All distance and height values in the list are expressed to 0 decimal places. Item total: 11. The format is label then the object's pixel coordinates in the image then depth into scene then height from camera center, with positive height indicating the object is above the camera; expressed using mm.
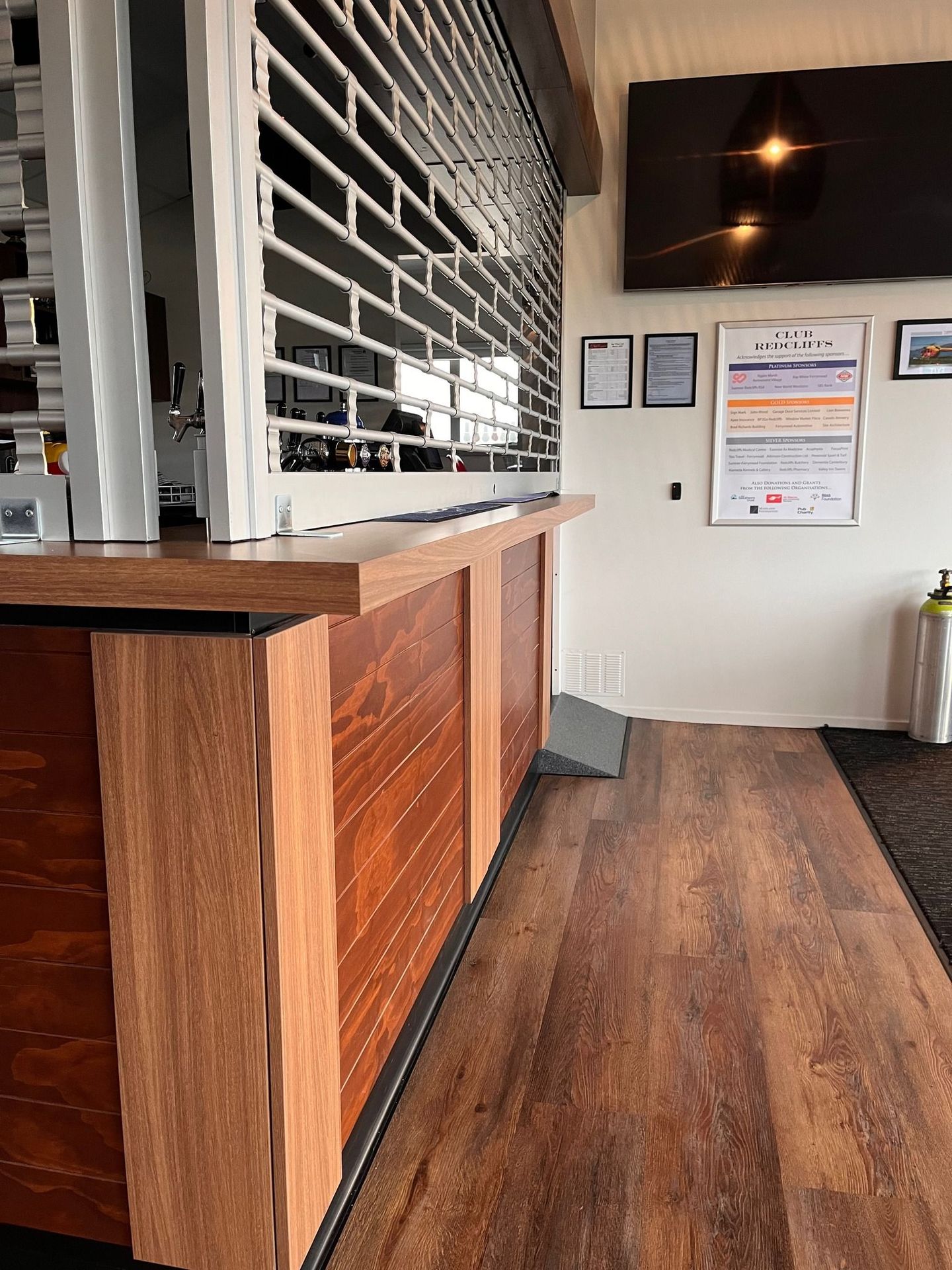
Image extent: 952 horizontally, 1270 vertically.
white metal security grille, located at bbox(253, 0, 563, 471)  1427 +703
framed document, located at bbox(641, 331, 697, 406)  4488 +464
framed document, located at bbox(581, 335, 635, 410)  4559 +468
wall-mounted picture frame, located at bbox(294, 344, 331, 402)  5125 +565
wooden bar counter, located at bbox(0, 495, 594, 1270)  1134 -532
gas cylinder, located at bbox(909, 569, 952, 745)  4258 -896
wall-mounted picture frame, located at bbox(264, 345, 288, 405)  5219 +446
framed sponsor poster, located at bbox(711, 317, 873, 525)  4367 +226
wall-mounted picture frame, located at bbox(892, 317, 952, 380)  4273 +536
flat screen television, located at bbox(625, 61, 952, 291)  4086 +1272
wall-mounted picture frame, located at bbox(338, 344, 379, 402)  5105 +557
